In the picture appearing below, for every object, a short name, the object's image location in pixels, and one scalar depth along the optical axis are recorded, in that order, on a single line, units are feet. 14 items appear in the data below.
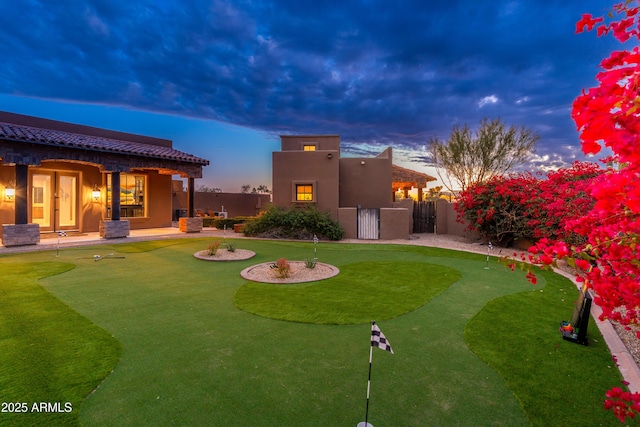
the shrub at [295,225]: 52.54
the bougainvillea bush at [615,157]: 4.00
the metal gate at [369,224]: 54.34
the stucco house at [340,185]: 54.34
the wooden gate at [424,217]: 62.80
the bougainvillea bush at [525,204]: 31.86
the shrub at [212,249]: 33.88
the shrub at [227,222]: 65.51
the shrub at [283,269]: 25.73
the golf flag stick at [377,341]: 9.26
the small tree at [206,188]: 133.90
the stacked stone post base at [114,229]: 45.76
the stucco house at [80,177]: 38.53
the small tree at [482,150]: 76.02
